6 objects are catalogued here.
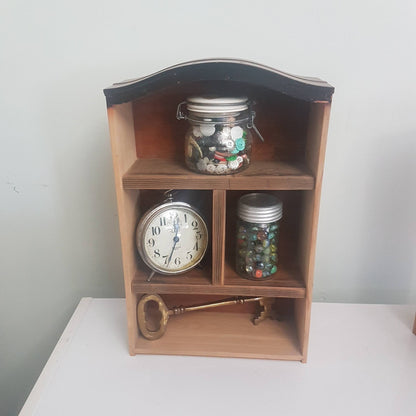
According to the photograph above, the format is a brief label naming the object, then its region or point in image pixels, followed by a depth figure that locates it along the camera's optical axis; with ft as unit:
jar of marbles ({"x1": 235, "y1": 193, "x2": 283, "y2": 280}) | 2.21
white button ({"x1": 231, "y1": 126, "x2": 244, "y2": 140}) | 2.03
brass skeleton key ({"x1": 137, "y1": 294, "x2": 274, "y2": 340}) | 2.44
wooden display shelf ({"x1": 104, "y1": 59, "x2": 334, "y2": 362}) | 1.99
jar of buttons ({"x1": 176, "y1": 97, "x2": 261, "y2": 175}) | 1.97
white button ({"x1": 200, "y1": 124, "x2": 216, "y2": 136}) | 2.01
